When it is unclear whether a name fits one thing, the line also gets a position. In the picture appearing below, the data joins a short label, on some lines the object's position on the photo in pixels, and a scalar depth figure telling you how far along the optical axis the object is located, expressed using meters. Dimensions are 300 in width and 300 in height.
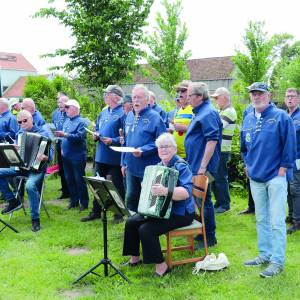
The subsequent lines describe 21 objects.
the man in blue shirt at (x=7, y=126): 8.62
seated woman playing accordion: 4.66
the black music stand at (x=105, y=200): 4.35
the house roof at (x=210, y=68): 42.22
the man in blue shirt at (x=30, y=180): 6.85
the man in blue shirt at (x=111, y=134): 6.87
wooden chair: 4.89
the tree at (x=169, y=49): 23.22
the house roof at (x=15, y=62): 74.79
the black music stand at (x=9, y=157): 6.45
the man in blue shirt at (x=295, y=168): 6.08
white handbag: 4.84
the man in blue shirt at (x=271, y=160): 4.50
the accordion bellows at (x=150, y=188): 4.44
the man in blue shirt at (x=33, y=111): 8.27
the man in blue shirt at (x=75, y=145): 7.47
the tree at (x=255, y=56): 18.78
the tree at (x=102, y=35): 10.70
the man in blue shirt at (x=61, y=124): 8.94
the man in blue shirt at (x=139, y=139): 5.69
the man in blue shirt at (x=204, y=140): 5.35
